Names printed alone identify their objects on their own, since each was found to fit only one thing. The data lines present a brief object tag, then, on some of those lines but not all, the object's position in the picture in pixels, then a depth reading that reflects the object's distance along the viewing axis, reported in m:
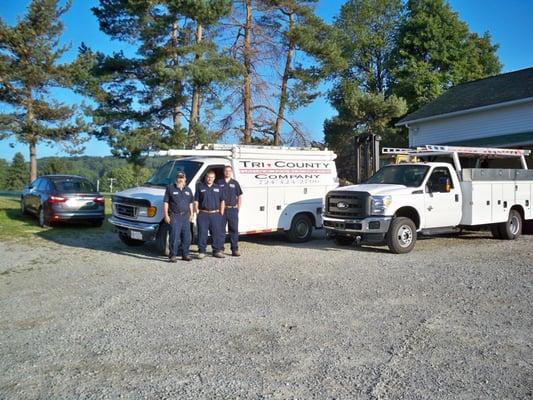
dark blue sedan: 14.46
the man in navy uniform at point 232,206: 10.48
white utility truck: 10.88
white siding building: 21.41
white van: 10.54
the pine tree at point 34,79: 25.50
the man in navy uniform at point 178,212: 9.62
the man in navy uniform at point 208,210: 10.12
